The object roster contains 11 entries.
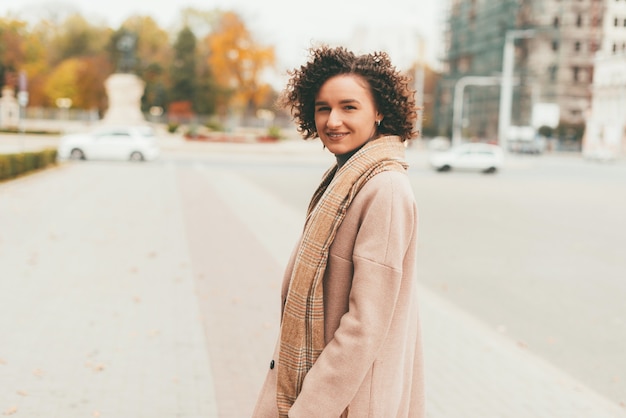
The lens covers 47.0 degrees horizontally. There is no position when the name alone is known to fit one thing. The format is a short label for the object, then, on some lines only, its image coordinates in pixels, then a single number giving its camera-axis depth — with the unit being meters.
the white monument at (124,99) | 46.50
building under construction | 74.00
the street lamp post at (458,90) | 59.97
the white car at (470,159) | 33.28
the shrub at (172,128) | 54.41
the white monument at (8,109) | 64.62
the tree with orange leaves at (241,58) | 64.62
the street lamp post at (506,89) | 42.50
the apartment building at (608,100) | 57.82
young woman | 1.96
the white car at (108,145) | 31.89
